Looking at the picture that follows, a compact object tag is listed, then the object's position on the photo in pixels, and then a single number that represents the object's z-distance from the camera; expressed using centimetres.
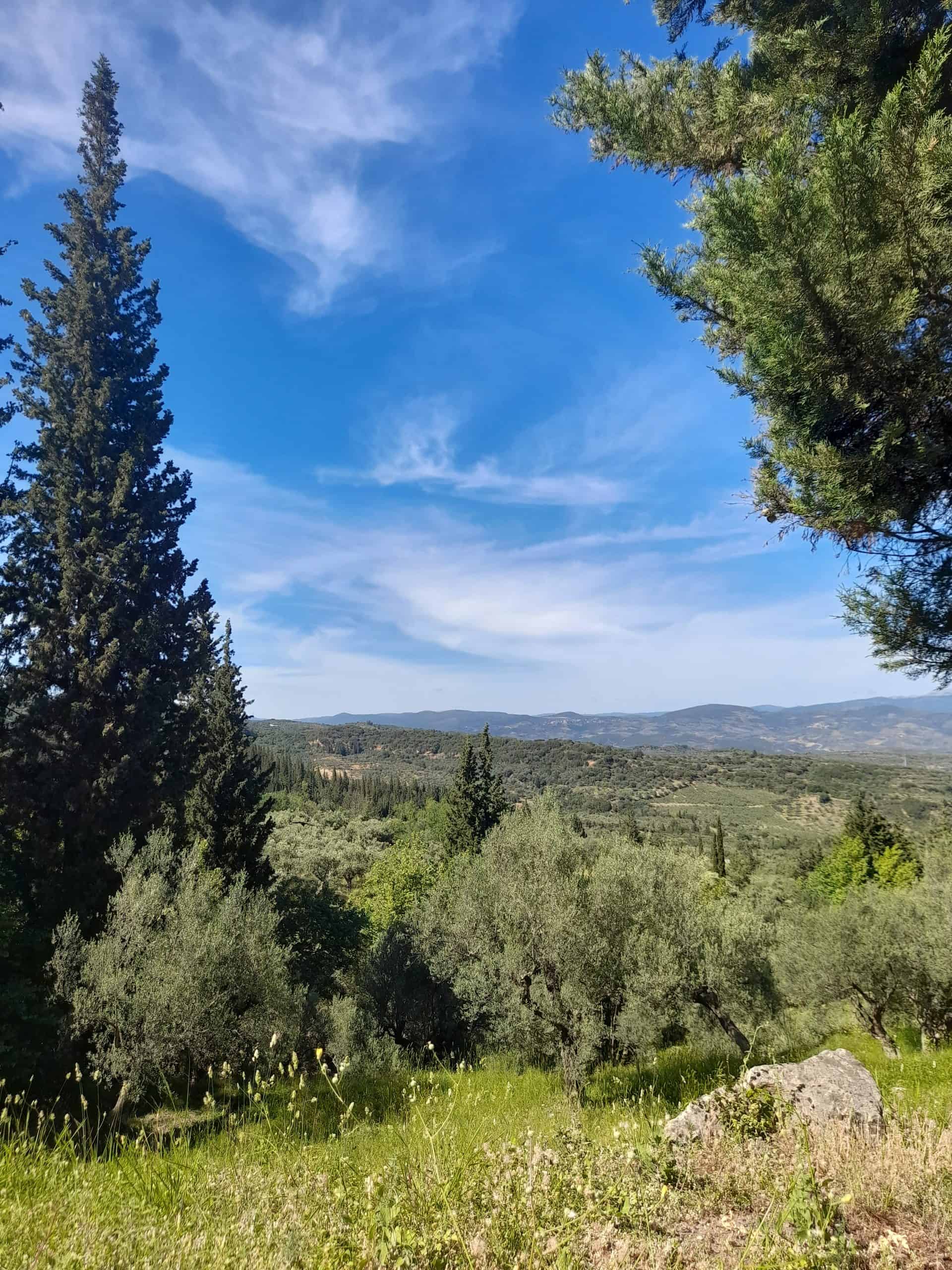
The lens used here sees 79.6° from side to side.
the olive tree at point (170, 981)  1182
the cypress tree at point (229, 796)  2509
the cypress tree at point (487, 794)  4634
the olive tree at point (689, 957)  1321
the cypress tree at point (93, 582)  1819
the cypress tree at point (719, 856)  5263
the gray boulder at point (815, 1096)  486
